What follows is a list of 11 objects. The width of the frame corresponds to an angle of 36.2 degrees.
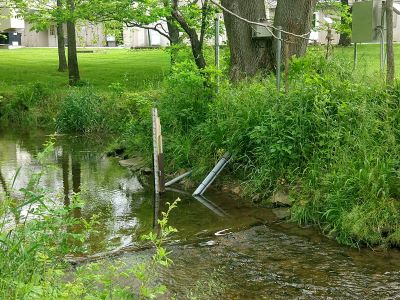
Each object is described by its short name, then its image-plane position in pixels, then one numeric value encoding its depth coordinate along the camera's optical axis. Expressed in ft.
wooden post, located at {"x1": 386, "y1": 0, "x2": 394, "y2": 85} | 33.79
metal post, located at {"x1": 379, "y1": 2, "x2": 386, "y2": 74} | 38.95
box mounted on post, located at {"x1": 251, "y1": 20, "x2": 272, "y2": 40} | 41.07
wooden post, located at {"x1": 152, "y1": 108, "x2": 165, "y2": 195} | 34.58
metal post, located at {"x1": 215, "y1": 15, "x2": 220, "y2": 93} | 39.50
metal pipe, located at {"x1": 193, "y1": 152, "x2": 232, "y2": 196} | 34.81
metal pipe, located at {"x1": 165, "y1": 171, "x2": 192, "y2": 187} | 36.73
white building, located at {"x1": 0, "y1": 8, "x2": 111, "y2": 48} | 167.12
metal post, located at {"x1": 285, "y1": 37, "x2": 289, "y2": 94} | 34.86
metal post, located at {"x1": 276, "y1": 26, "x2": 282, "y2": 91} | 35.45
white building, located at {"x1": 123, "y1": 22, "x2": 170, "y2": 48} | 150.20
